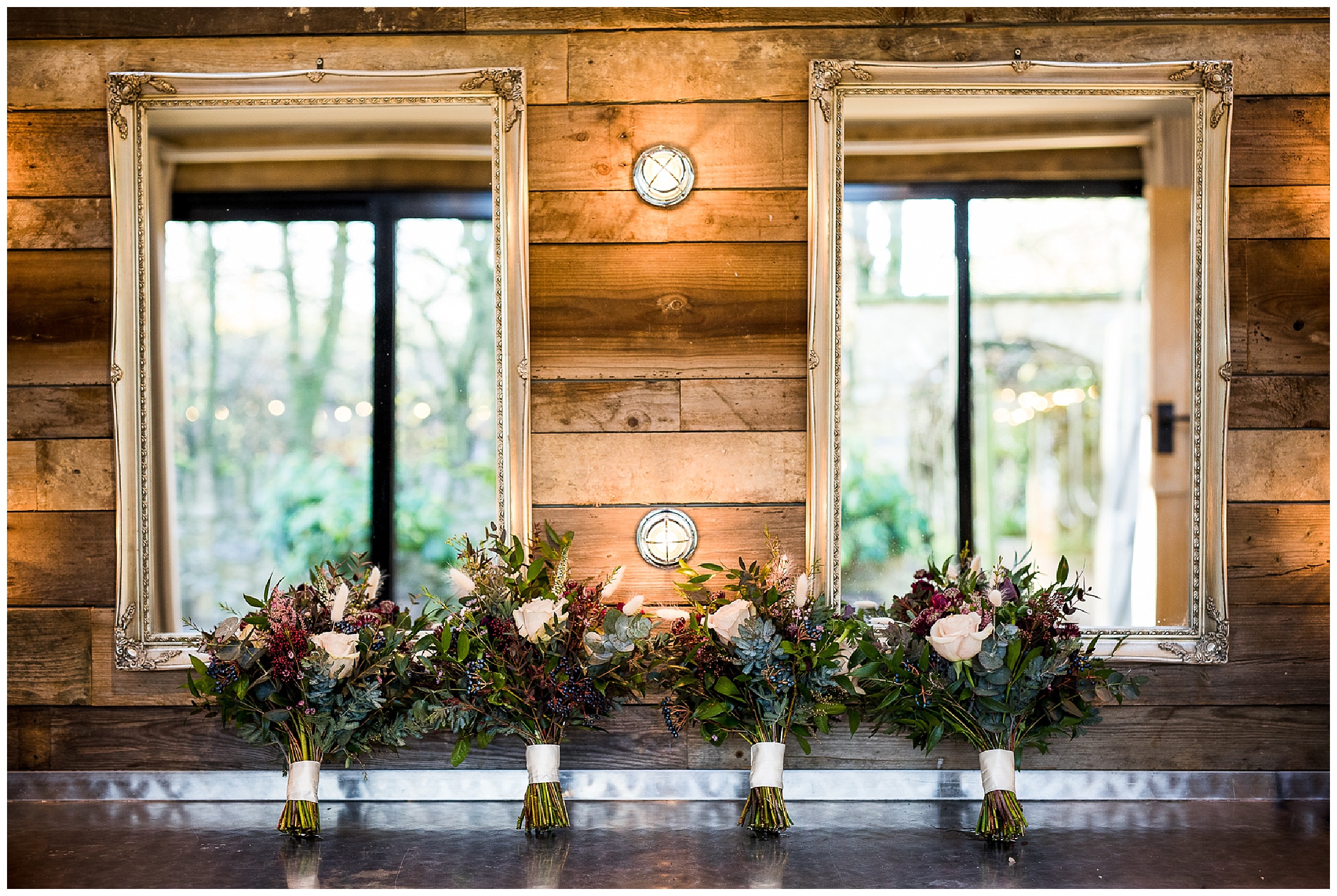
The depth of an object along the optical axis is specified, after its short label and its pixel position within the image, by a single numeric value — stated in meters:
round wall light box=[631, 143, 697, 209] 2.46
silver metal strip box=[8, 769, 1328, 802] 2.41
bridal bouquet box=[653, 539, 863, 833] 2.09
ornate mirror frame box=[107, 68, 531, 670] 2.45
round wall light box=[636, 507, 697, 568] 2.45
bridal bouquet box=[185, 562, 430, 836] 2.11
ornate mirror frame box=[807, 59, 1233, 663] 2.43
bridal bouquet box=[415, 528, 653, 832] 2.11
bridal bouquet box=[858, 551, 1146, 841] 2.10
